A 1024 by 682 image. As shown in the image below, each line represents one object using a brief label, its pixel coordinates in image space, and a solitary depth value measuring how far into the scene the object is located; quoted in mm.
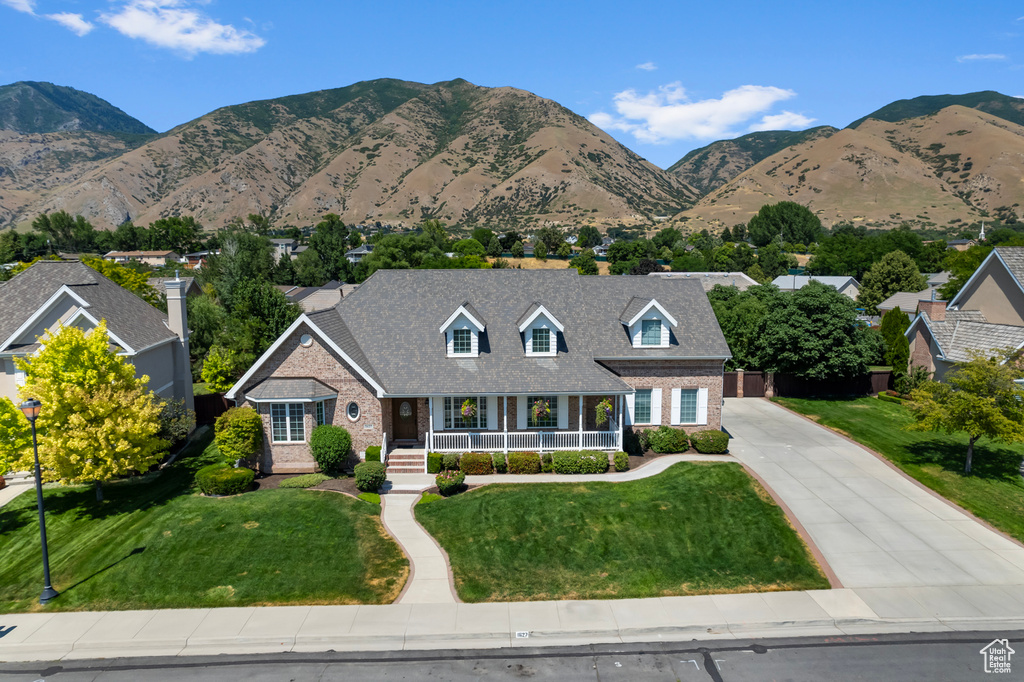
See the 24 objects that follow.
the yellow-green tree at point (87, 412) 18922
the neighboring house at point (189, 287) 49069
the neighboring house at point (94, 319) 24305
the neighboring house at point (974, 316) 31672
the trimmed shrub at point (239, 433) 22344
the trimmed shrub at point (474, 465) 23797
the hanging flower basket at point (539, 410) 24422
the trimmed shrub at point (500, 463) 23969
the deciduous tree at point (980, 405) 21250
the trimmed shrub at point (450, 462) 23875
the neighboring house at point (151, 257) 120375
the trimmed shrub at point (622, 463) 24000
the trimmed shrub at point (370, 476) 21641
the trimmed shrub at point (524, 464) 23922
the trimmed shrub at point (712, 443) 25484
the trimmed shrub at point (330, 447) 22828
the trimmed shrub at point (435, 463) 23750
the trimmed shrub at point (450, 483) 21734
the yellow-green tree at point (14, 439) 19406
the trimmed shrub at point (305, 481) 22328
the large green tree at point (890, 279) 68875
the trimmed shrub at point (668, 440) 25812
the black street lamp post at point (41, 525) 15376
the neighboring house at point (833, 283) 75925
